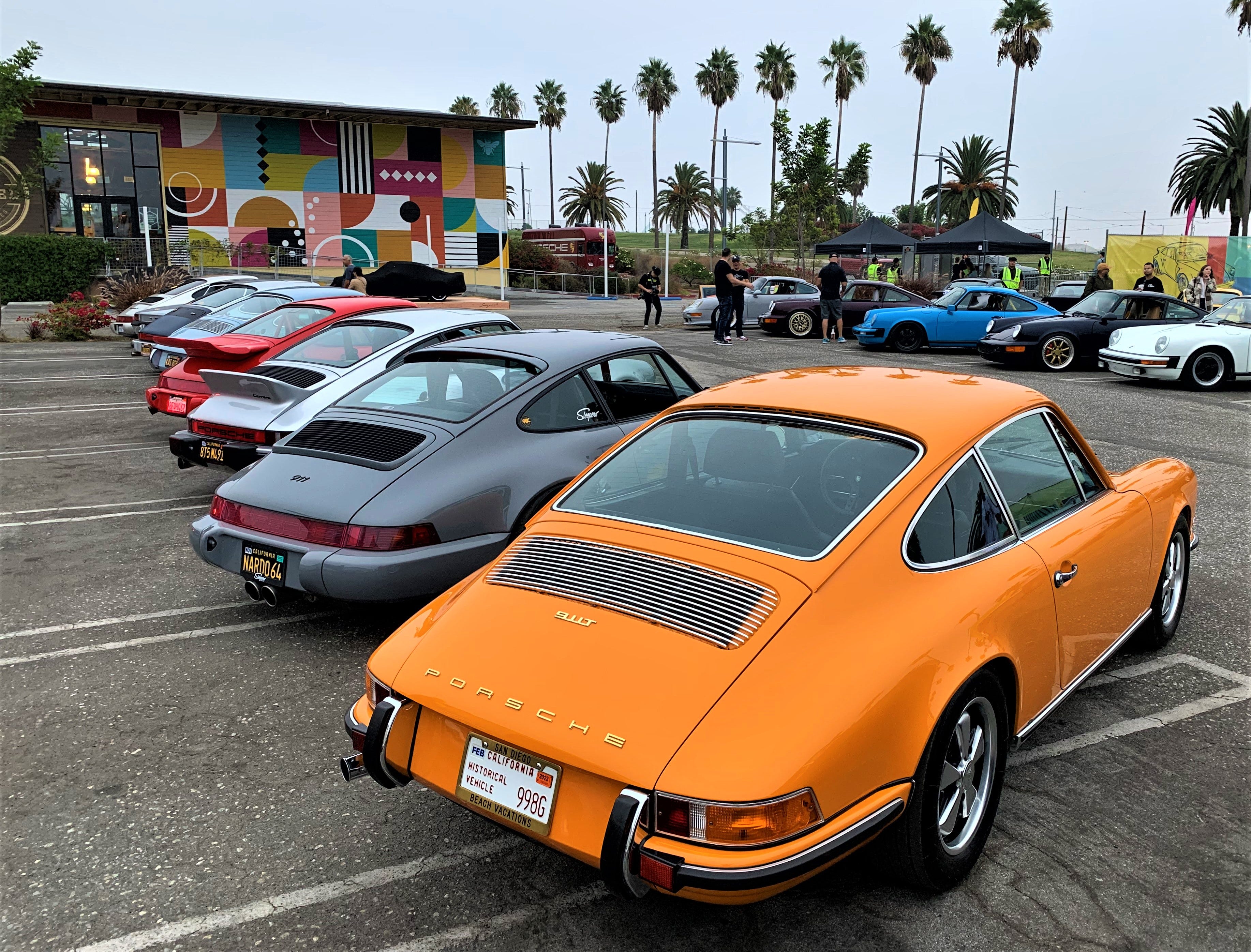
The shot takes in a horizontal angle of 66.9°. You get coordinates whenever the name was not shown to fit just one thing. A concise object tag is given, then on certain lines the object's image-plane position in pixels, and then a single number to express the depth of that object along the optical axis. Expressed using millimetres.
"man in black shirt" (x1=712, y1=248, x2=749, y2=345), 19438
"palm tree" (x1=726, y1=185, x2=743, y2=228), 149625
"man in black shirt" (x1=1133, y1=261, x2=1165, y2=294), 18938
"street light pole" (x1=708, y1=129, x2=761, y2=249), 47984
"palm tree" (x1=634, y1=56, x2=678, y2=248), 80625
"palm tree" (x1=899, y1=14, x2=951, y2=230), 69312
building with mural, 37531
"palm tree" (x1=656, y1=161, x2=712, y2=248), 84188
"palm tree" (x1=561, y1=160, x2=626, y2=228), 82812
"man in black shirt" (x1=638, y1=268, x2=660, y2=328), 23938
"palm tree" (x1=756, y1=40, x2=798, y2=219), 76438
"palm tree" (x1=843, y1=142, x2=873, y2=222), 37500
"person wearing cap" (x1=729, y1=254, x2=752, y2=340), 19516
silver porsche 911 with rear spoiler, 6875
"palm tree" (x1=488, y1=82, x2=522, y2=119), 95312
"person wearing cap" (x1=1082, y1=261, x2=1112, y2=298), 21266
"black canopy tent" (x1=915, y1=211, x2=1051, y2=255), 27703
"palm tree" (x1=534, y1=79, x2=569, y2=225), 89625
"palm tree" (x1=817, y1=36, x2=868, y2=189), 71625
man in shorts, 19578
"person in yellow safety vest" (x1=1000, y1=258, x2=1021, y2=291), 25531
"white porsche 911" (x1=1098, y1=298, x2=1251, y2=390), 14086
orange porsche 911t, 2295
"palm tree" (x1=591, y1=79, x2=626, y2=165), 90625
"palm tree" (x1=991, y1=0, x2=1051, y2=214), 58625
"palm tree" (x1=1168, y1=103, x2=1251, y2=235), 50188
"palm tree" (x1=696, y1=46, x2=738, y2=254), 77812
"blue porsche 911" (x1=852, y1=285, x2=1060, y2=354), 18672
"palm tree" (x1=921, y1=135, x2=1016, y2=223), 71188
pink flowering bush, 21719
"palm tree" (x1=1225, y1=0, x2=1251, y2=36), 45406
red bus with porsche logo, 54312
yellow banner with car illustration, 25578
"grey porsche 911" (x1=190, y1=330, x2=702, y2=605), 4566
